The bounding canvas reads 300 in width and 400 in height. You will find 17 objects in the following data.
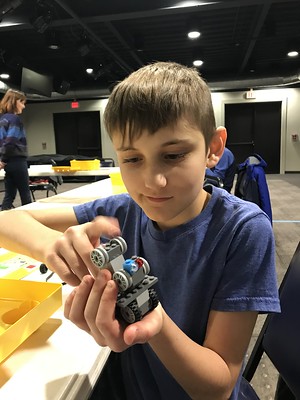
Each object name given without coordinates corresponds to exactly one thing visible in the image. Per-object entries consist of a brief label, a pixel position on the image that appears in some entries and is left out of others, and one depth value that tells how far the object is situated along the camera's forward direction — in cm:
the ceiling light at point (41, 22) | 529
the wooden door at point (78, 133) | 1284
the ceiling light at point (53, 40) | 672
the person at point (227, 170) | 369
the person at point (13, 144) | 415
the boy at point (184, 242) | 65
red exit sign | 1251
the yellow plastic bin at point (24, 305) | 62
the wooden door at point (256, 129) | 1179
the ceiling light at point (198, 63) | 959
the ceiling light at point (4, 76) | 1108
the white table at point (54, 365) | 55
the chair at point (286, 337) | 83
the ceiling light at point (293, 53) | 889
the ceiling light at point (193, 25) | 645
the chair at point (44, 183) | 597
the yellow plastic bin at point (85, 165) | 390
